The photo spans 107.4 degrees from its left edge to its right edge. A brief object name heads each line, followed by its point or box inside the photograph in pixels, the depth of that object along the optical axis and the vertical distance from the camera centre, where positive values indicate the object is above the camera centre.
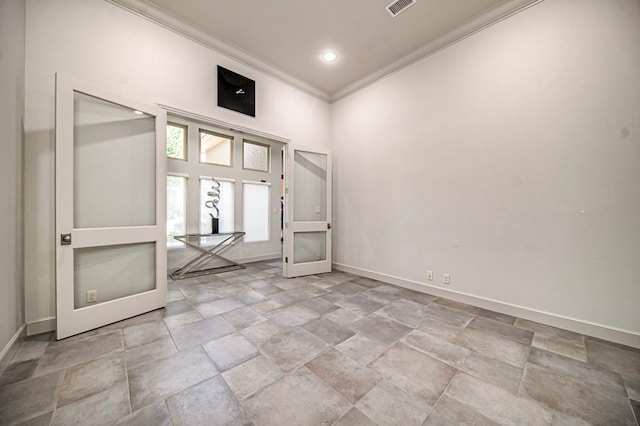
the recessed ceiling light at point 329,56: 3.53 +2.41
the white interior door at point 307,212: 4.15 +0.01
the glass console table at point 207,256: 4.47 -0.90
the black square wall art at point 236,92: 3.38 +1.81
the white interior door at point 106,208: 2.15 +0.05
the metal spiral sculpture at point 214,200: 4.94 +0.26
